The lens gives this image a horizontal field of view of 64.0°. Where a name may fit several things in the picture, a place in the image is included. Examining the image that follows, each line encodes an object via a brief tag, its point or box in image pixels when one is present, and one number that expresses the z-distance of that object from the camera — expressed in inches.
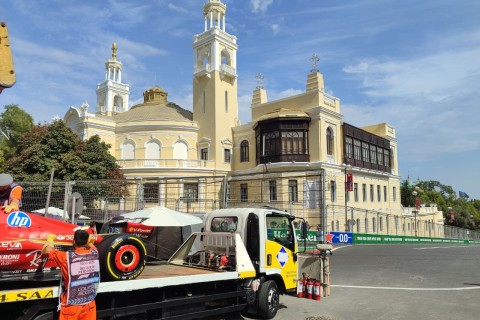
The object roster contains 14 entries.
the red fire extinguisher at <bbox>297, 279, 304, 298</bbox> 378.0
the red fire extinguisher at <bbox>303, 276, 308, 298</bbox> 376.5
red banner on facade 1462.5
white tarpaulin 387.5
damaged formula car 205.0
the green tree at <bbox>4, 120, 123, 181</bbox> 1173.1
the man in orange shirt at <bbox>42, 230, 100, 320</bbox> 193.9
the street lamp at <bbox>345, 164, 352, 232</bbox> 1171.3
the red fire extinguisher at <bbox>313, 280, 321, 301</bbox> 370.9
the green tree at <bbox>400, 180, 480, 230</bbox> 2910.9
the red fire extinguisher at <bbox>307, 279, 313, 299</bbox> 373.2
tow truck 206.1
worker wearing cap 220.5
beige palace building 1469.0
